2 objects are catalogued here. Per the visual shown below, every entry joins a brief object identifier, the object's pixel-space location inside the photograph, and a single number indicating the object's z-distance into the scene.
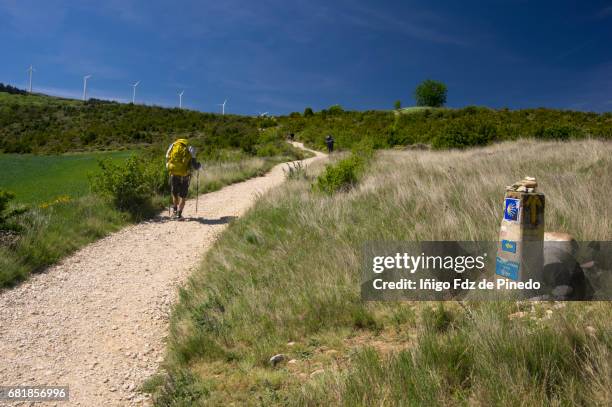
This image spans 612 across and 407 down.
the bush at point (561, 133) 20.89
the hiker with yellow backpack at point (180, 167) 10.40
